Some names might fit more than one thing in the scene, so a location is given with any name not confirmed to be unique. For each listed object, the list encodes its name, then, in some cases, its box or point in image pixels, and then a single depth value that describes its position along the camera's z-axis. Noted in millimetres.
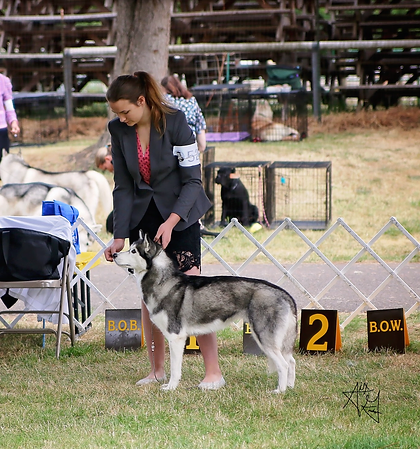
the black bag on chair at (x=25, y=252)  9422
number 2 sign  9633
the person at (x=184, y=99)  14875
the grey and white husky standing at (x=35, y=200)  16219
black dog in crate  17484
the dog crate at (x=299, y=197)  17922
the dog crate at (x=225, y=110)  27094
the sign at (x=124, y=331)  10133
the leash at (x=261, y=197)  17891
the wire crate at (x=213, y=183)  17922
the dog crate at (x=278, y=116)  27172
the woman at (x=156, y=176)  7652
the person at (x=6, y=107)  17281
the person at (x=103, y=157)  18848
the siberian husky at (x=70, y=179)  17953
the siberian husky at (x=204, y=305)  7793
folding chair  9473
